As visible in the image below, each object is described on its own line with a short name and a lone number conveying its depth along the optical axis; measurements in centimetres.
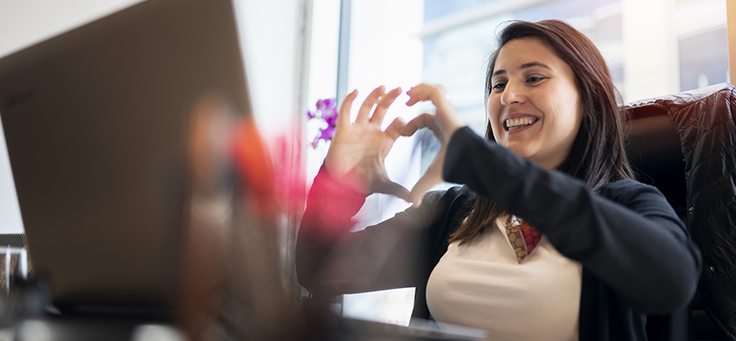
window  198
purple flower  216
